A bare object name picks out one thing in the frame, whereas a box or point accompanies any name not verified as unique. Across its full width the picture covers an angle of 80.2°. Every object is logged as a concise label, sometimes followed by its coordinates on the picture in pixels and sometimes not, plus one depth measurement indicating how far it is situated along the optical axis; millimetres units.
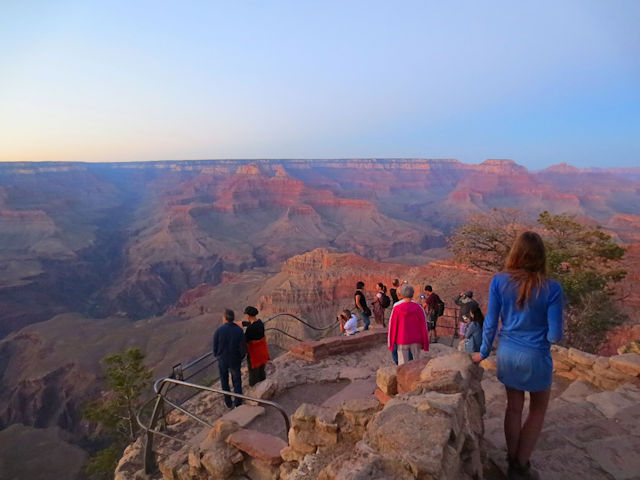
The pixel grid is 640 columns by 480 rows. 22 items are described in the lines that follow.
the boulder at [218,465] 3900
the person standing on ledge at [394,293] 10047
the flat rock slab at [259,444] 3729
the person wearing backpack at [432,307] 9195
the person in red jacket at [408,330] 5371
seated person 9692
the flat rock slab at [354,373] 6910
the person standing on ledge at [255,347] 6523
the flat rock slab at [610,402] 4832
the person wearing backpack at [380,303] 9375
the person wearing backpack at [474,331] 7164
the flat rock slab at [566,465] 3352
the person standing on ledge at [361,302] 9562
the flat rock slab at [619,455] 3453
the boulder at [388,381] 4023
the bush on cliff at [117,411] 16188
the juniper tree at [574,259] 14562
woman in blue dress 2910
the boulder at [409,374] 3724
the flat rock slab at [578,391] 5570
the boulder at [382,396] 3908
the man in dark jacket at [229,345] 6129
